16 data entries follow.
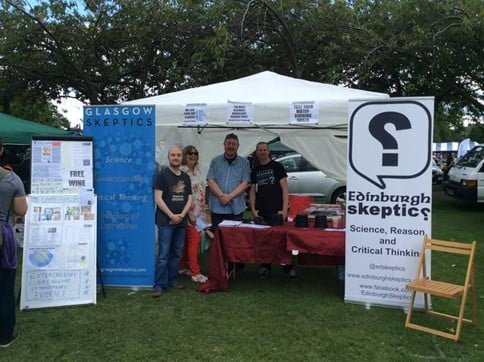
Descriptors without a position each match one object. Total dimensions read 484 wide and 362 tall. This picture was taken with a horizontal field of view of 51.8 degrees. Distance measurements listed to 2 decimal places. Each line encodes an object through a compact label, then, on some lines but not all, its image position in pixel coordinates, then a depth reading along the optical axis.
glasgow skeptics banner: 5.32
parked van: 11.26
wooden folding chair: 3.92
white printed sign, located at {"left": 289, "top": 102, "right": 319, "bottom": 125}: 5.35
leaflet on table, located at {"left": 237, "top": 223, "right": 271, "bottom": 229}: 5.10
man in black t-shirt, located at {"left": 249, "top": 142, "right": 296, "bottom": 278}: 5.79
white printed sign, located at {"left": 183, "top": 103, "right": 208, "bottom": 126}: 5.68
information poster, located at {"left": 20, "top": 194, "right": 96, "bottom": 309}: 4.73
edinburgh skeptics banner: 4.48
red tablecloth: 4.86
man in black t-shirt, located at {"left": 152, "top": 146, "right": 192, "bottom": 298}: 5.16
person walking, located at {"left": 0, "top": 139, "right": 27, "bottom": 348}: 3.64
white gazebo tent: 5.52
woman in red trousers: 5.70
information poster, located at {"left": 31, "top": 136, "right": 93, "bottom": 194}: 5.02
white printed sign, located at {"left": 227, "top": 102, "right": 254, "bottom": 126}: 5.56
